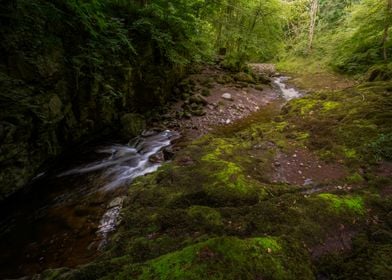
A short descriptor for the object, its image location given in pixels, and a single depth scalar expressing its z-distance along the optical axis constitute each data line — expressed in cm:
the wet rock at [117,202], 547
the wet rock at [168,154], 761
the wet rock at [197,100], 1229
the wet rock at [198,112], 1141
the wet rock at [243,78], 1645
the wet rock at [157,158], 773
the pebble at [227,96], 1338
